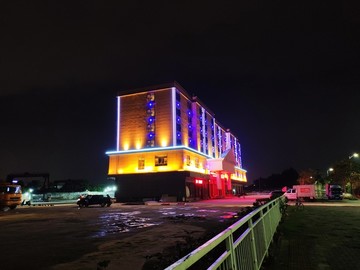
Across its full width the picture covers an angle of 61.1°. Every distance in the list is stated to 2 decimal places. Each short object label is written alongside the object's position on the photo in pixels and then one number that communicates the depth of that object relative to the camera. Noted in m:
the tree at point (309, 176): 97.28
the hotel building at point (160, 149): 56.12
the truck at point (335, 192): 49.38
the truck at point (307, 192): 48.19
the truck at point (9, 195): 33.91
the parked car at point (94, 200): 39.56
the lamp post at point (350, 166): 56.79
